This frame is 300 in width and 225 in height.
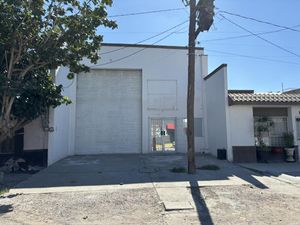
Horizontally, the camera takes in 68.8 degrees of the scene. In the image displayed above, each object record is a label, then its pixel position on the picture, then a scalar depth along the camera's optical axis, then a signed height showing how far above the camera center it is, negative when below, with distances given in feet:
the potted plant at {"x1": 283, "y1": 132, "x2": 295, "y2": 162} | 37.65 -2.51
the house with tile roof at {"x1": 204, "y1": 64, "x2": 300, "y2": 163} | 37.65 +1.77
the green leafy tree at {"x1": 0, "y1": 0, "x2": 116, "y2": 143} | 23.35 +9.78
